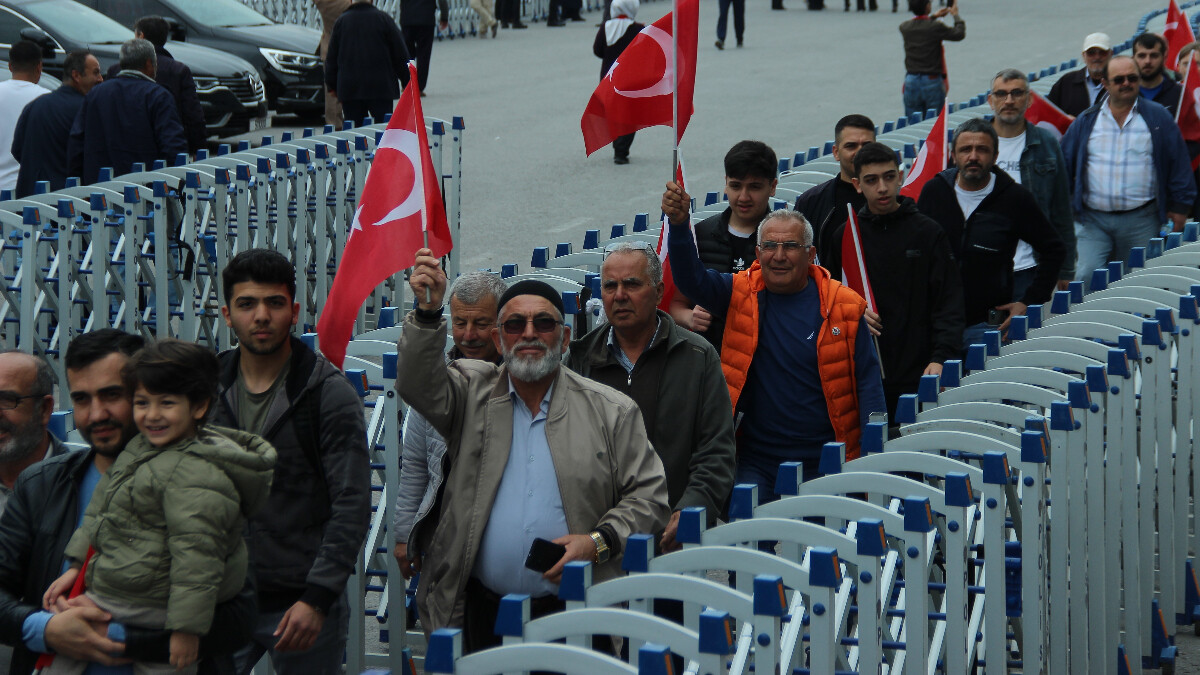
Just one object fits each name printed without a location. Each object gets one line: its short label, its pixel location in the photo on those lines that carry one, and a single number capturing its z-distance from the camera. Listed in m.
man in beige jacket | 9.06
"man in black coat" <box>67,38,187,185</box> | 21.28
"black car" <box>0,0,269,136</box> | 32.59
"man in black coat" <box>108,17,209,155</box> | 23.70
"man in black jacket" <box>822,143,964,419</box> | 13.33
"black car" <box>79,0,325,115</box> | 38.25
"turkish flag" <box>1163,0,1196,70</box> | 28.12
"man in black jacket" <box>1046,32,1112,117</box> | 24.02
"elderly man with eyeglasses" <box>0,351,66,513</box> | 8.53
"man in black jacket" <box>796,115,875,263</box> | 14.74
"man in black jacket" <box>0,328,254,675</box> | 8.02
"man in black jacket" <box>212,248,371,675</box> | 8.87
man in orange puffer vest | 11.81
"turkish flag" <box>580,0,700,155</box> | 14.20
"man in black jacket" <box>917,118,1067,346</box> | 15.08
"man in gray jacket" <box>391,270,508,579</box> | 9.82
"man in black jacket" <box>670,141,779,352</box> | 13.41
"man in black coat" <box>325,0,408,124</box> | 27.94
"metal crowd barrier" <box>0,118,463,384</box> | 17.77
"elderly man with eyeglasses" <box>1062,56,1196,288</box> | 19.22
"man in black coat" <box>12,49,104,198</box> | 21.61
